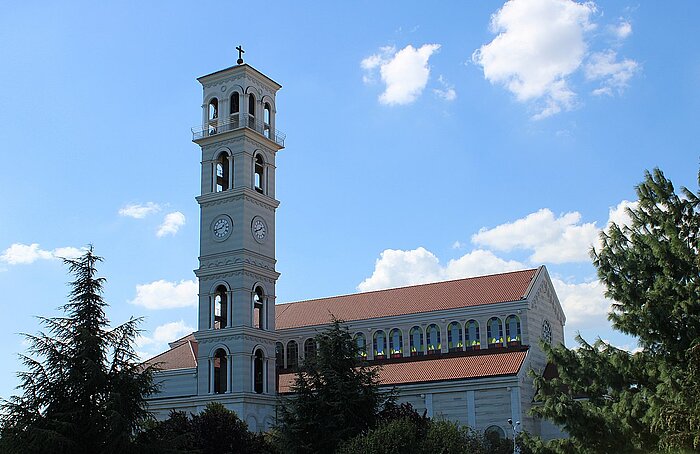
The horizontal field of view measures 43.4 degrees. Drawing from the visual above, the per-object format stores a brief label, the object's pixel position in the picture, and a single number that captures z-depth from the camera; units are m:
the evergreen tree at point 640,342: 25.59
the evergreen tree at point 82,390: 28.33
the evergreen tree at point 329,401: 36.59
